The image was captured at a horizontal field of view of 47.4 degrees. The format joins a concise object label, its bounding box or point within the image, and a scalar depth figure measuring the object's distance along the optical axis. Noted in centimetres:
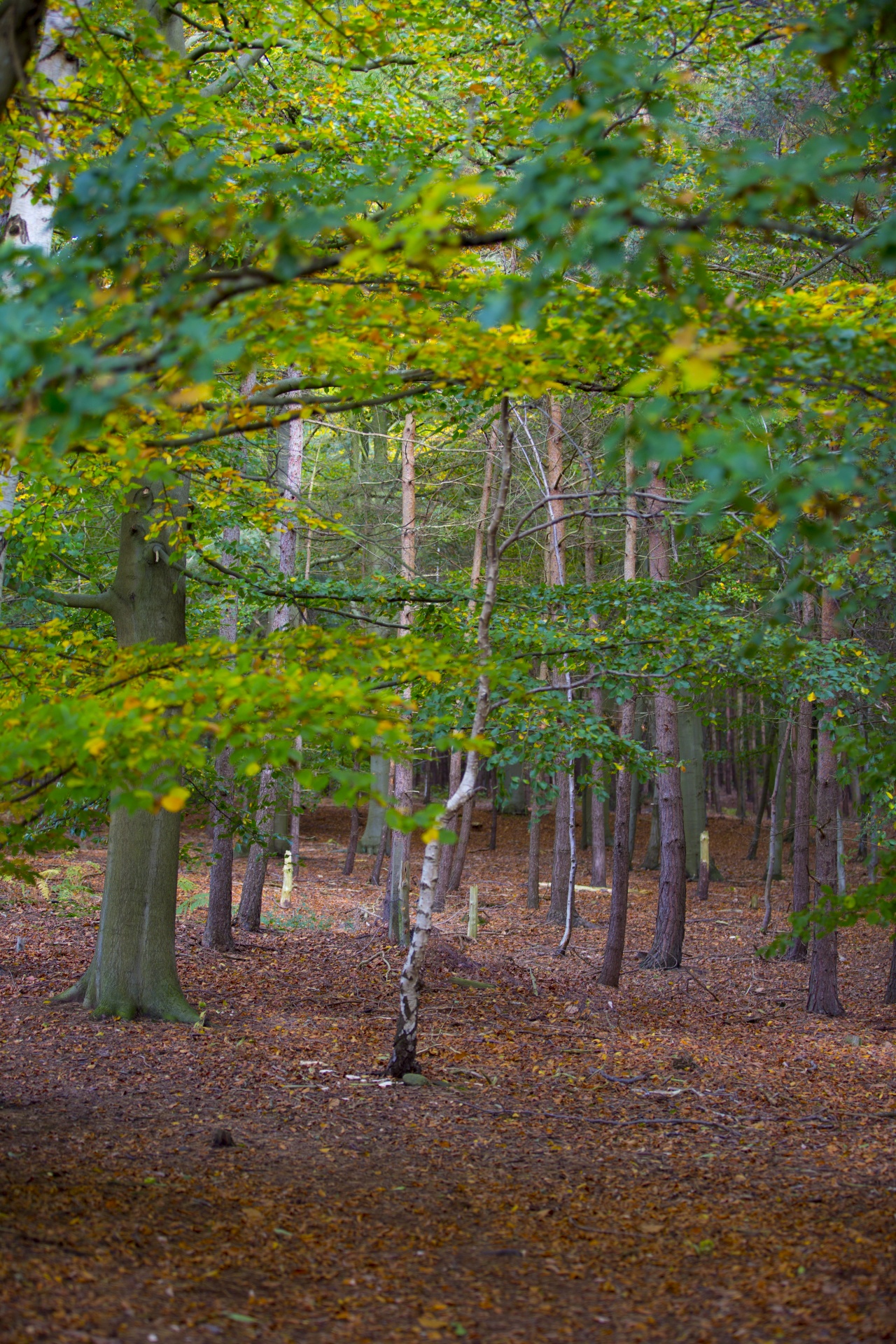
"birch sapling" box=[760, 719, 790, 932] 1766
